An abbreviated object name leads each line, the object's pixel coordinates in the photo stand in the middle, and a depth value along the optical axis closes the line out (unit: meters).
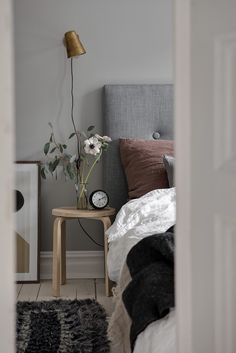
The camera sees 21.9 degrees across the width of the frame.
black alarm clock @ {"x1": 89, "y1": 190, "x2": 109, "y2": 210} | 4.44
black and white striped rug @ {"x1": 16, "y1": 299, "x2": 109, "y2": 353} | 3.17
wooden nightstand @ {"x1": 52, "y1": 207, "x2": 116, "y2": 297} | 4.30
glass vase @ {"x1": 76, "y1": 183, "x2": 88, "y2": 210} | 4.52
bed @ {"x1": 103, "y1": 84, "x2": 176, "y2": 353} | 2.25
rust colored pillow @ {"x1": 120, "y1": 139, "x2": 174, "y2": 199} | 4.42
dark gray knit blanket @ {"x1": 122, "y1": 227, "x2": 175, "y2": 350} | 2.25
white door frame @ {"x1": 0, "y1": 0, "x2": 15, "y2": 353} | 1.62
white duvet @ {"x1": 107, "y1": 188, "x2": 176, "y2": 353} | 3.36
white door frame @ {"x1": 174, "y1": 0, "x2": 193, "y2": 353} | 1.75
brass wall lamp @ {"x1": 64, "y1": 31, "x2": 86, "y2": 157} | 4.69
